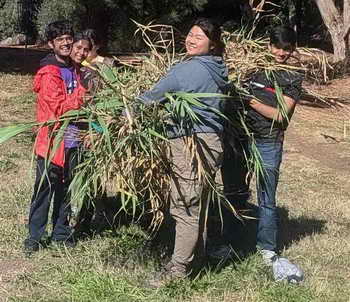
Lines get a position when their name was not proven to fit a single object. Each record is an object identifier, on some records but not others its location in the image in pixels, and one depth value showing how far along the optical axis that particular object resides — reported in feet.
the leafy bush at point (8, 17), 72.18
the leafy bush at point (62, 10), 54.34
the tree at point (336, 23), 56.59
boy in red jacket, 14.87
